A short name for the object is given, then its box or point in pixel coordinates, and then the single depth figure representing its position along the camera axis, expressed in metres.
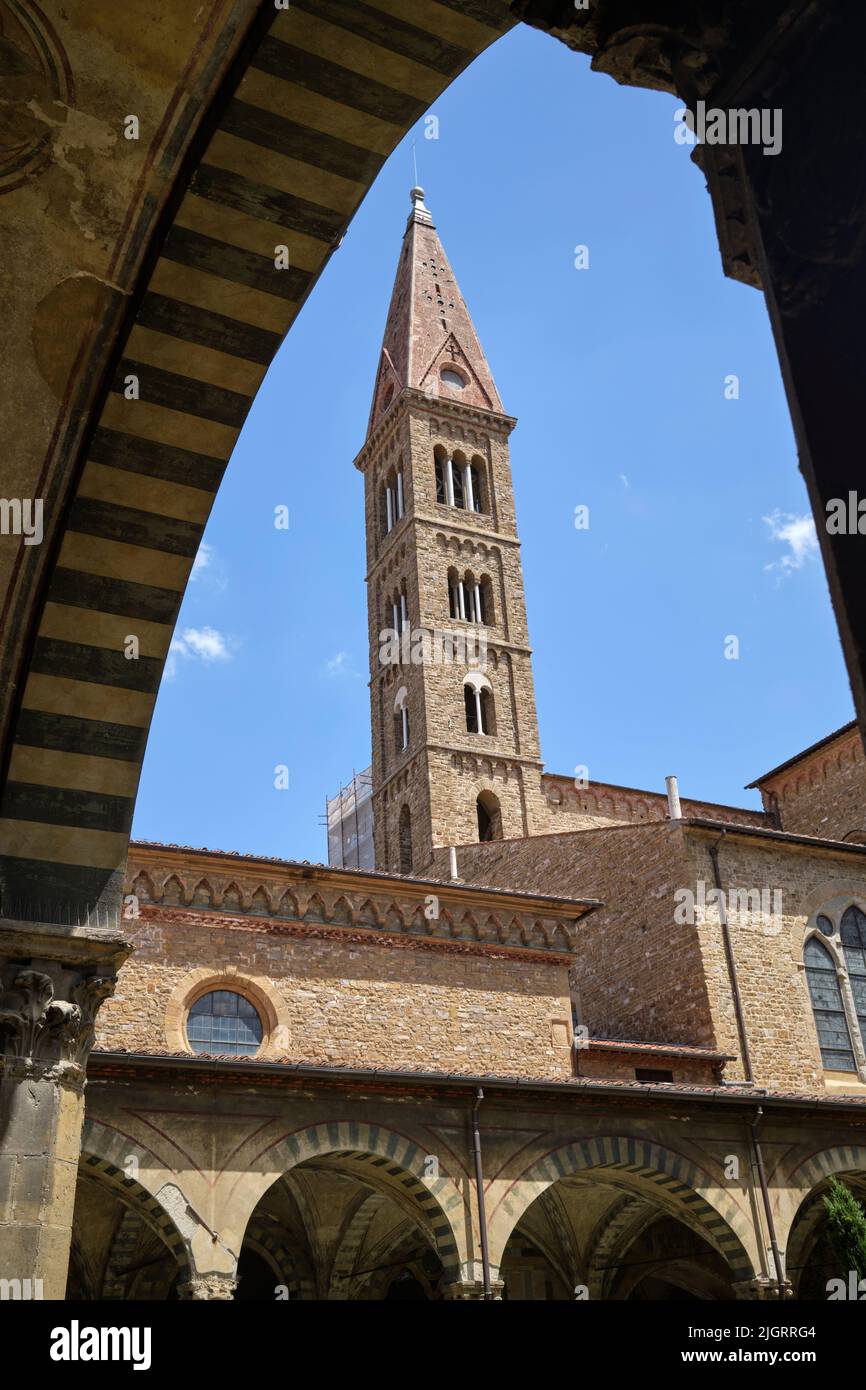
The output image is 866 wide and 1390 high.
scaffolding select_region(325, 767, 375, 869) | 38.44
